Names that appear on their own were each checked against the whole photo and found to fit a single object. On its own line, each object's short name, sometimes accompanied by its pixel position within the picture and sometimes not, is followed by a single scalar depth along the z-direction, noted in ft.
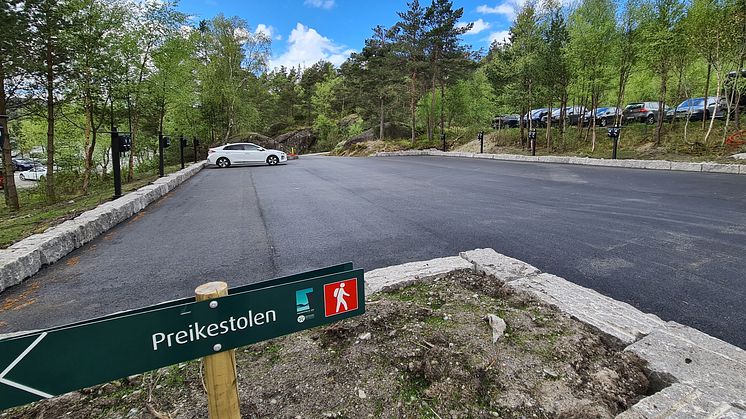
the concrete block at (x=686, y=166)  27.84
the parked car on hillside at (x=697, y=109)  38.88
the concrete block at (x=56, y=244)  9.84
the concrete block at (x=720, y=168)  25.80
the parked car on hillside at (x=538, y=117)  69.38
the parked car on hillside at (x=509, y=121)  70.63
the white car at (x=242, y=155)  48.65
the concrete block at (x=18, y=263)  8.38
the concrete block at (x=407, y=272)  7.79
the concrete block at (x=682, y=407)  4.06
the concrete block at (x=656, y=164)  29.81
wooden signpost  2.64
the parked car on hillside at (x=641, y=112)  50.42
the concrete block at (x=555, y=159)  38.89
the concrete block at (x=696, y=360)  4.50
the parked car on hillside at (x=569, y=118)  48.71
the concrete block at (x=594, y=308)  5.78
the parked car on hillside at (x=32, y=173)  75.12
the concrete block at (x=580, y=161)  36.03
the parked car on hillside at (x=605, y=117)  56.29
